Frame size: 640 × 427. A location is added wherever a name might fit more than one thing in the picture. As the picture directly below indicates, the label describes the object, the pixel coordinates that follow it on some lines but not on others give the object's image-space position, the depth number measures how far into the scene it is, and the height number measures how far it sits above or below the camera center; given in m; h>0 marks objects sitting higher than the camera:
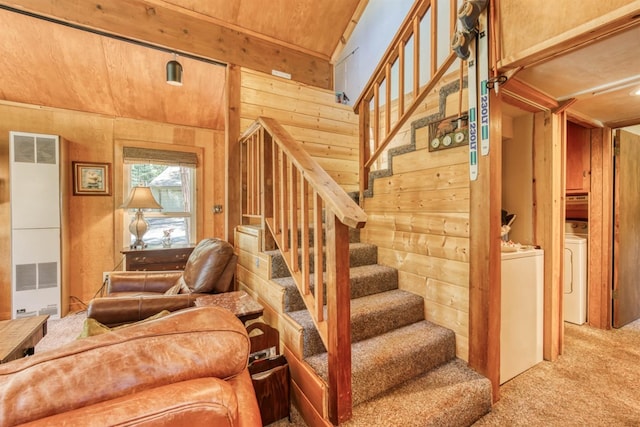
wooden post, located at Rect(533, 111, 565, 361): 2.21 -0.01
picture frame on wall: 3.49 +0.42
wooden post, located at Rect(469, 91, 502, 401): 1.67 -0.27
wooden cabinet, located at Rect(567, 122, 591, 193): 2.90 +0.56
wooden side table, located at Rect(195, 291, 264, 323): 1.74 -0.61
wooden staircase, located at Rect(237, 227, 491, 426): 1.48 -0.86
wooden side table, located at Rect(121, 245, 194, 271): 3.26 -0.55
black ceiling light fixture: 2.81 +1.40
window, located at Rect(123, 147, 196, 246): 3.78 +0.37
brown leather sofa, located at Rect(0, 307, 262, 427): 0.59 -0.39
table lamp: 3.30 +0.07
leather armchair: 1.75 -0.58
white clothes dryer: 2.86 -0.69
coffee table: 1.46 -0.70
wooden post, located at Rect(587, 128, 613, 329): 2.79 -0.18
